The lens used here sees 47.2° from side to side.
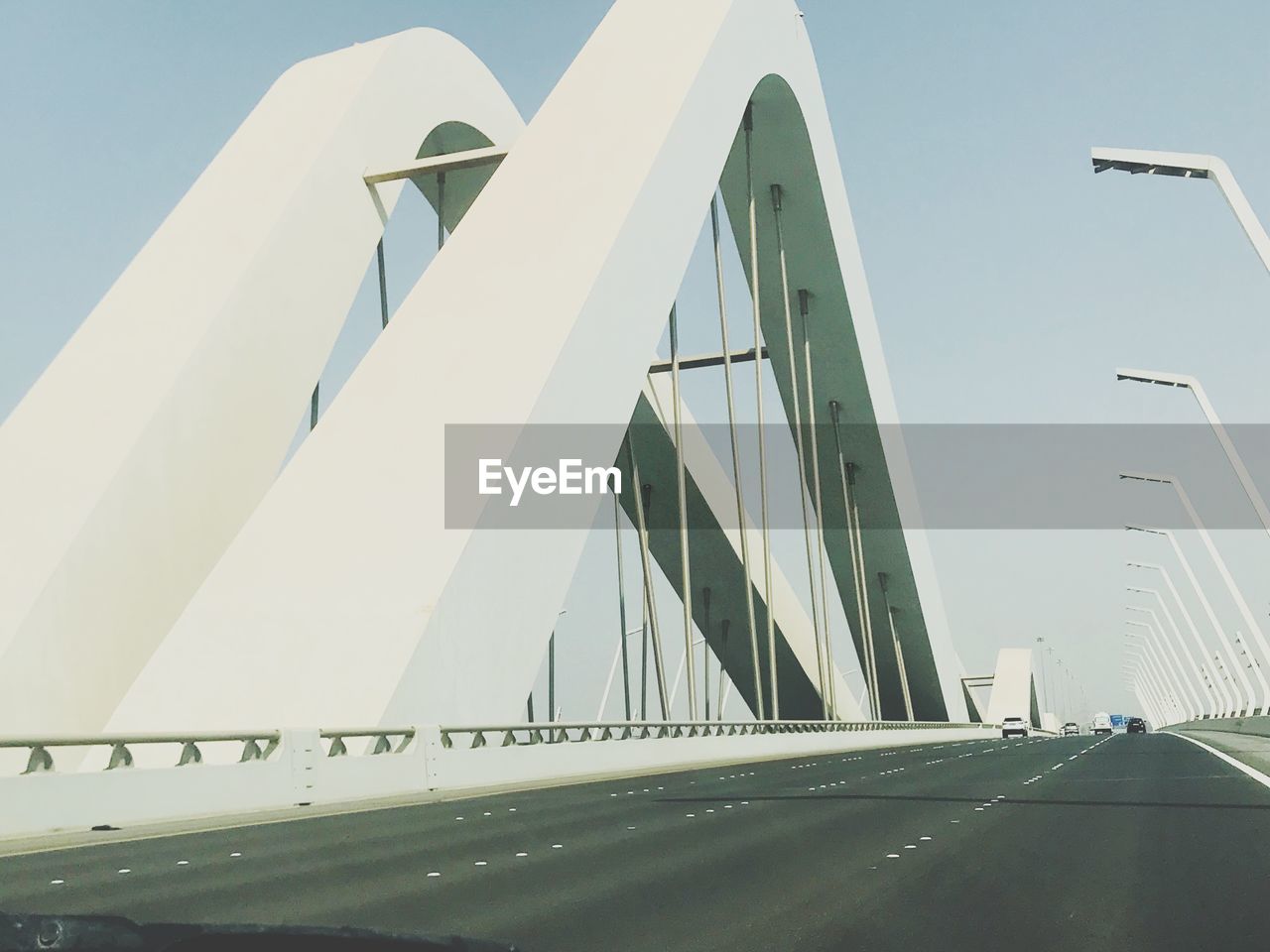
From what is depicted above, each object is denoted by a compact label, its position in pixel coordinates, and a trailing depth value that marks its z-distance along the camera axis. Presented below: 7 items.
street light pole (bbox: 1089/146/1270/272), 15.38
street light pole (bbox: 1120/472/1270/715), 41.34
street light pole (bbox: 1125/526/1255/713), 50.25
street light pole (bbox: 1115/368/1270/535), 25.05
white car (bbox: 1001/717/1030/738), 70.94
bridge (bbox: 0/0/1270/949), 7.21
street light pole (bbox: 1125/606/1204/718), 84.25
